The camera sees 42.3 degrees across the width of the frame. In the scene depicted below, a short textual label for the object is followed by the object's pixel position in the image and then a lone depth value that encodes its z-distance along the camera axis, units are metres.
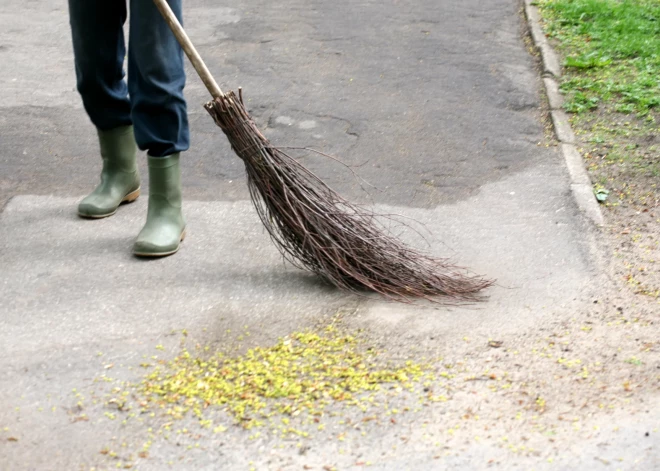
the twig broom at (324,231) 3.42
